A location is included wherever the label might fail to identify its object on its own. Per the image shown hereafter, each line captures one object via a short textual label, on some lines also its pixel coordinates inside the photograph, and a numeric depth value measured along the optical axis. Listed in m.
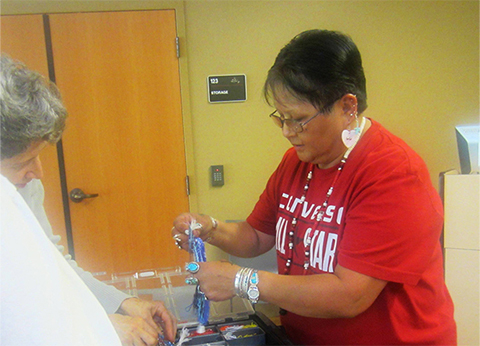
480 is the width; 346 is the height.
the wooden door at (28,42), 2.45
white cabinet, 1.97
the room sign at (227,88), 2.63
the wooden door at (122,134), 2.52
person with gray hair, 0.74
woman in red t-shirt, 0.92
